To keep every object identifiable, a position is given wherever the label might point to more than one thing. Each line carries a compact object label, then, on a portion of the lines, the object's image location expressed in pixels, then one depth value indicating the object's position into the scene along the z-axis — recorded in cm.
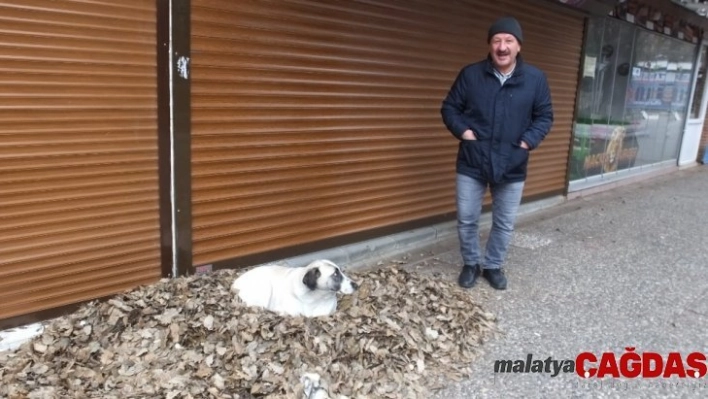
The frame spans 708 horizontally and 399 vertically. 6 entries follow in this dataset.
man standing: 411
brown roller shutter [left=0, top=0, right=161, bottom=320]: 307
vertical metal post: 353
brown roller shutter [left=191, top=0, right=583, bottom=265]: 391
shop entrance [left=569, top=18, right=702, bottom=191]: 834
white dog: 324
